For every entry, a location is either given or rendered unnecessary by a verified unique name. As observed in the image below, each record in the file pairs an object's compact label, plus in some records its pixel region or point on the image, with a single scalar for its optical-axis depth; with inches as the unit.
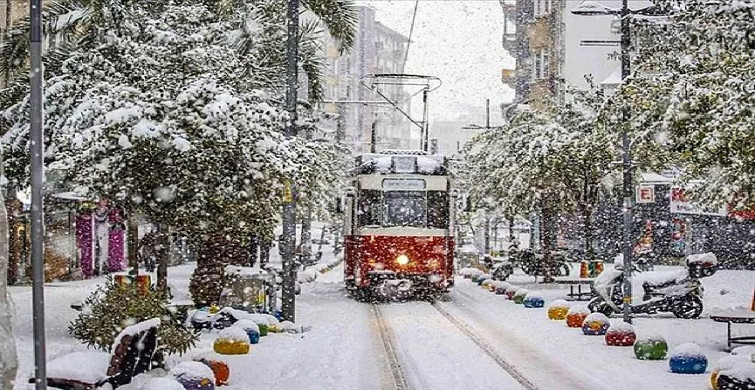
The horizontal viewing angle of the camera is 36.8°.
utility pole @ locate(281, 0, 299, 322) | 813.9
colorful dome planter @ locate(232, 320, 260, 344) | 723.4
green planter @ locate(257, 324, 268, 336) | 775.4
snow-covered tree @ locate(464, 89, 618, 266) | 1256.8
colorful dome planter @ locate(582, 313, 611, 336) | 788.6
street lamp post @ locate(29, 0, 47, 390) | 317.7
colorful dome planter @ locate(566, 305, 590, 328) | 853.6
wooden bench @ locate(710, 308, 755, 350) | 674.2
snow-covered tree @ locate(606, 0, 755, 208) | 461.4
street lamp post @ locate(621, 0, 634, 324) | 794.8
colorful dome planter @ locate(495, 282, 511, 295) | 1246.3
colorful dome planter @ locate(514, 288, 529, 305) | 1104.8
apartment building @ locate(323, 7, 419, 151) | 4881.9
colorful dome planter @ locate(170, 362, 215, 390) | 483.6
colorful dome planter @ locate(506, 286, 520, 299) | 1180.5
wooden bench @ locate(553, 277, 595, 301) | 1137.2
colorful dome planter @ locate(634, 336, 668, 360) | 642.2
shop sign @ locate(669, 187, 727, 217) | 1690.5
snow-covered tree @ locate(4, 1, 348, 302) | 685.9
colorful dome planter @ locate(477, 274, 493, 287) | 1445.0
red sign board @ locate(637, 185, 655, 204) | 1747.0
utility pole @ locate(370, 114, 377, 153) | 1913.8
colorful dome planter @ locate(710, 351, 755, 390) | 485.1
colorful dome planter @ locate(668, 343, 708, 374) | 583.2
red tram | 1106.9
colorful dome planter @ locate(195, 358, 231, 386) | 532.4
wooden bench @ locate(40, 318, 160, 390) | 419.5
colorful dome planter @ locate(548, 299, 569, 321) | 916.5
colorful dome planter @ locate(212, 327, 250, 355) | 659.4
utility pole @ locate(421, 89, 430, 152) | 1565.7
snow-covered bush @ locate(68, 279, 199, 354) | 560.4
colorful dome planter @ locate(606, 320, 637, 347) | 718.5
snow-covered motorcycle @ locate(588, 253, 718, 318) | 914.1
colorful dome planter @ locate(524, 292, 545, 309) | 1054.4
